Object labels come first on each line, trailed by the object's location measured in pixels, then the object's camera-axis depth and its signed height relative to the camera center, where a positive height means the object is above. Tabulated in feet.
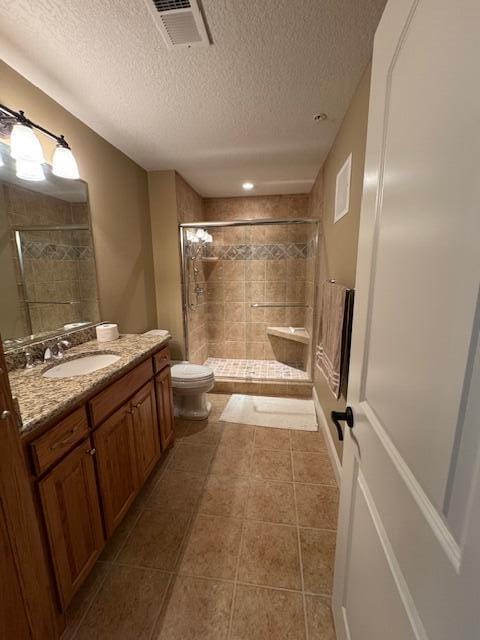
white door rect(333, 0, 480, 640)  1.19 -0.38
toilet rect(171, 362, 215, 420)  7.58 -3.44
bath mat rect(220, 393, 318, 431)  7.95 -4.63
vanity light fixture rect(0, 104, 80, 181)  4.08 +2.03
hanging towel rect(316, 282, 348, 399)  4.98 -1.36
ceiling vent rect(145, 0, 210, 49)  3.25 +3.32
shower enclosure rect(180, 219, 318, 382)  11.06 -1.32
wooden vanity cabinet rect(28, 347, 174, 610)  3.12 -2.88
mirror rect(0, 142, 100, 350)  4.35 +0.29
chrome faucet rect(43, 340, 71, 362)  4.80 -1.49
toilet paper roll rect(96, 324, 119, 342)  5.88 -1.38
